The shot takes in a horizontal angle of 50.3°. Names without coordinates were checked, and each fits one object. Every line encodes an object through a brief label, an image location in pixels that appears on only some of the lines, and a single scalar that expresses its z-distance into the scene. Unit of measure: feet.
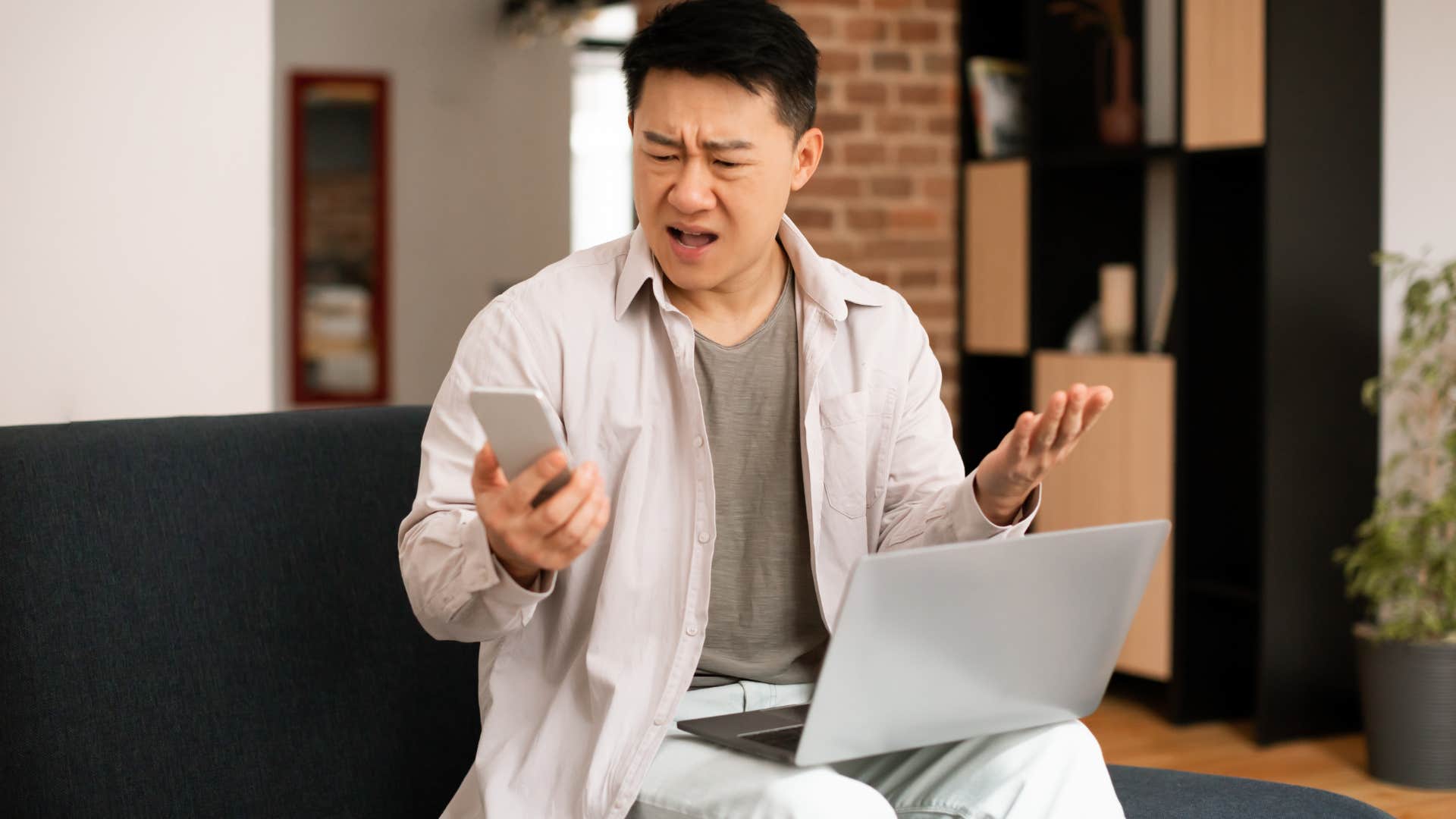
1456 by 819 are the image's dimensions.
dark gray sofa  5.37
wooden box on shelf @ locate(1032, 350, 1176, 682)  12.75
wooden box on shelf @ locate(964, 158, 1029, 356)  14.06
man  5.11
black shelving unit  11.76
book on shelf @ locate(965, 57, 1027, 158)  14.28
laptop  4.55
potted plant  10.99
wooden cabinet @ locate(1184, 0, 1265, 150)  11.73
